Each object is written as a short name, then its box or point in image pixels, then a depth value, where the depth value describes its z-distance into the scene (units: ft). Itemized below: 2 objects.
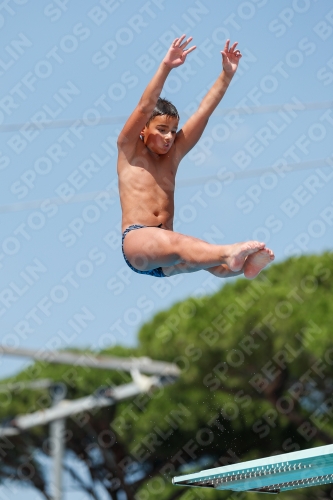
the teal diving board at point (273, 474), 32.19
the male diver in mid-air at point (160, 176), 32.17
